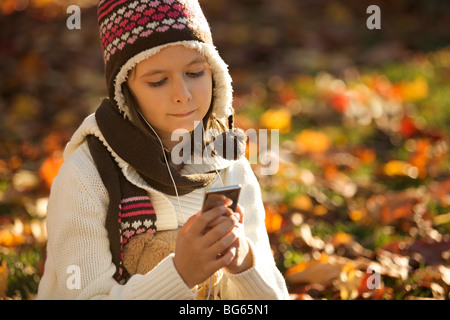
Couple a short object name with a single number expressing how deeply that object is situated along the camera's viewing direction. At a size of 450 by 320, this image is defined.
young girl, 4.38
